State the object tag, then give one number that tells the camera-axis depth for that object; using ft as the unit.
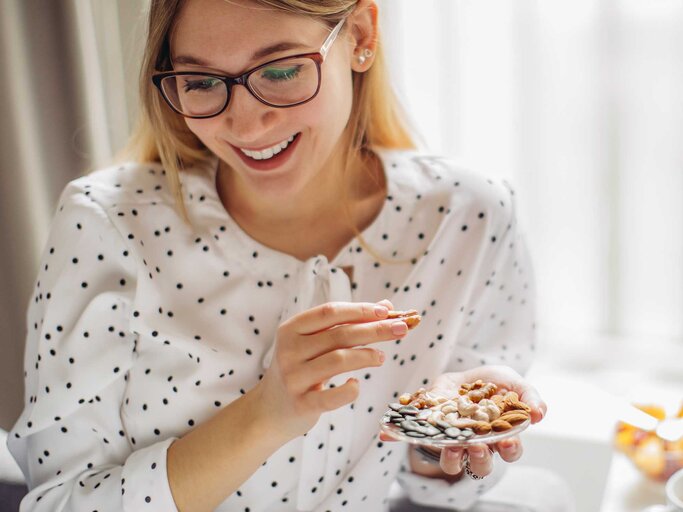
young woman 3.20
